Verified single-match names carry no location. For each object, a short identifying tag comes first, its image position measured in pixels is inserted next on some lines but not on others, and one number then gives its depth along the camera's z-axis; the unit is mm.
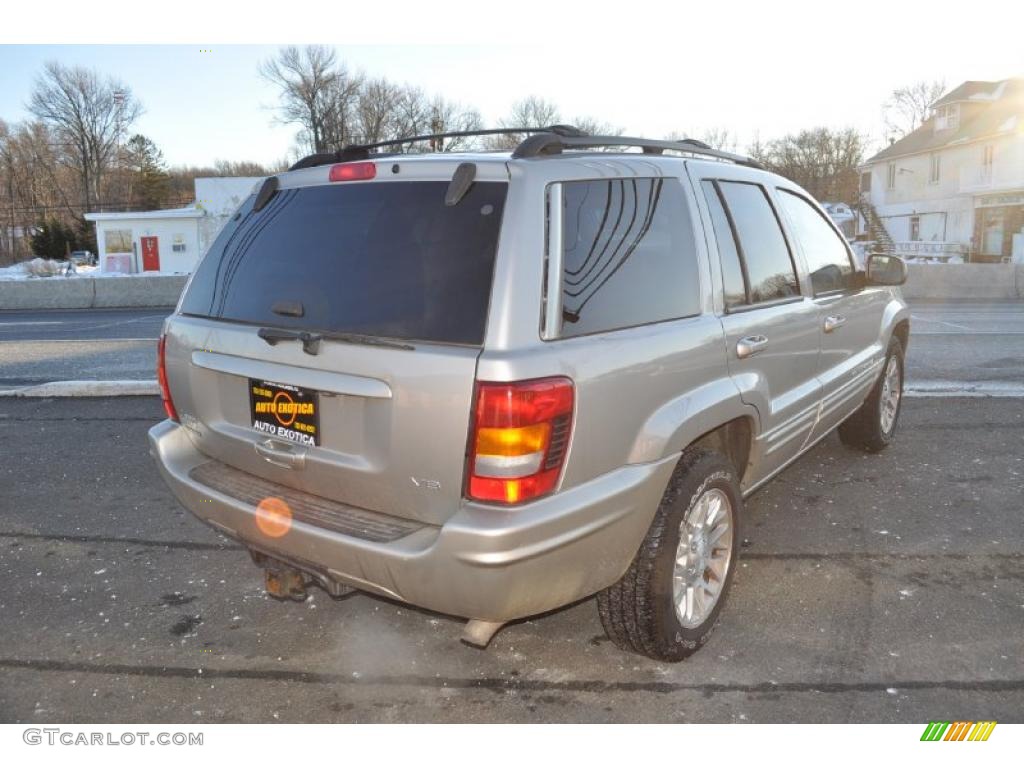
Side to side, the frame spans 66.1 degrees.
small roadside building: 37812
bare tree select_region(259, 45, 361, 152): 66125
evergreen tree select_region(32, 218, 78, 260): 57188
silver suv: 2330
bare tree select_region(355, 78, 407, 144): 70188
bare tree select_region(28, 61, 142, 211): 76750
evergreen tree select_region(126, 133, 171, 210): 78881
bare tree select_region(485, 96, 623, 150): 78000
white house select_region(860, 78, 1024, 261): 39438
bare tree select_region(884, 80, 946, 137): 68562
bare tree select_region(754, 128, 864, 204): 69562
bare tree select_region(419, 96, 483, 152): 66875
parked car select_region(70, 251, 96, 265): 54506
